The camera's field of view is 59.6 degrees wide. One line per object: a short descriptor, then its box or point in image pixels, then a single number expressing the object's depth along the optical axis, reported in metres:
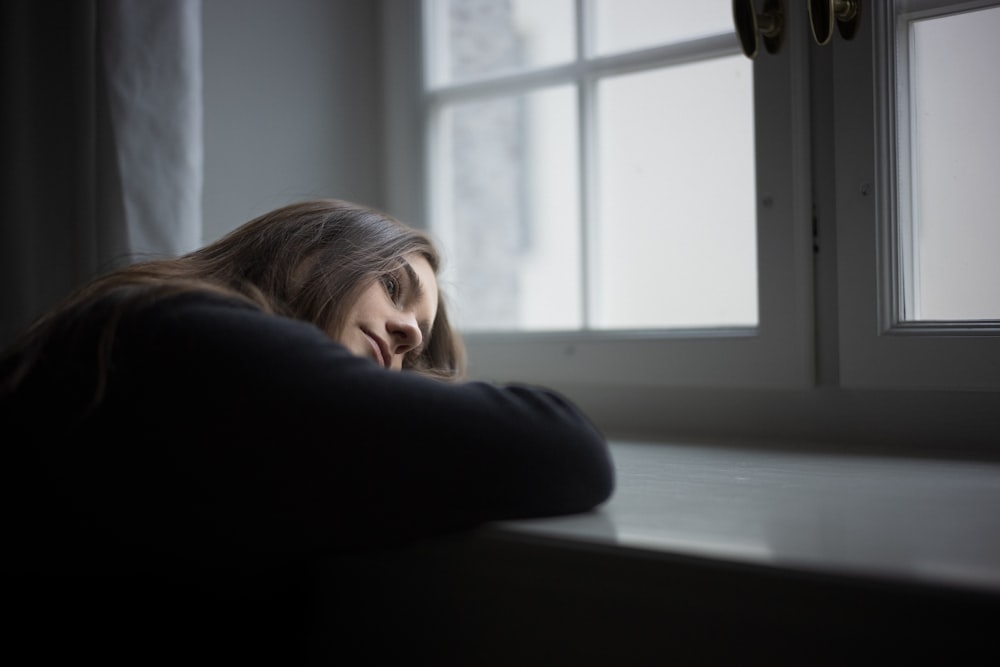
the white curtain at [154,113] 1.16
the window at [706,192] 1.06
